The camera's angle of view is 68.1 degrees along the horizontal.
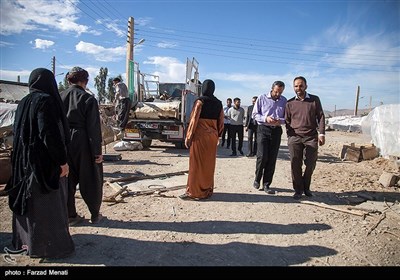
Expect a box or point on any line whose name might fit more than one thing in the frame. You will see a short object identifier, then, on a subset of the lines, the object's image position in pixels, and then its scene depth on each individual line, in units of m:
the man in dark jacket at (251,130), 9.80
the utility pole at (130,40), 19.00
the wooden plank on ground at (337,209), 4.30
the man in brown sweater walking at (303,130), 5.00
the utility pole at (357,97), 43.25
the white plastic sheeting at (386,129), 10.10
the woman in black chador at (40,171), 2.62
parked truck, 9.80
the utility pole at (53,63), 31.94
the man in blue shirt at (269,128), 5.34
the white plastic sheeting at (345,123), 30.58
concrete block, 6.09
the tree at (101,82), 48.38
